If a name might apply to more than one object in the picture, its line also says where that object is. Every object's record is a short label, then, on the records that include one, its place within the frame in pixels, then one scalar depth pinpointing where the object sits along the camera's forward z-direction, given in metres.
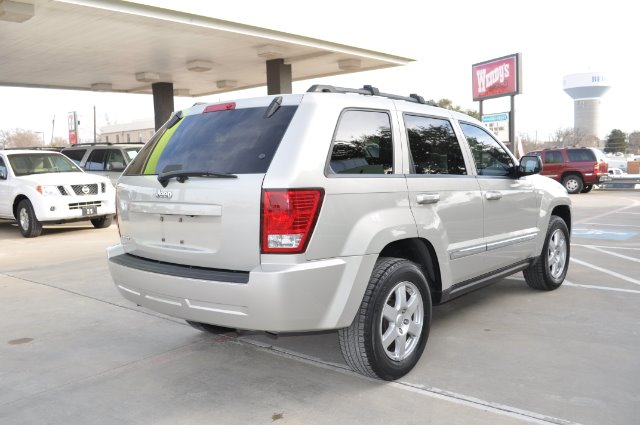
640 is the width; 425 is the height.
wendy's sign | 31.41
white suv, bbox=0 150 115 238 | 10.86
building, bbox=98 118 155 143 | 91.43
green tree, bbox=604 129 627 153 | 91.69
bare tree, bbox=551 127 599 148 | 83.72
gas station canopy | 13.22
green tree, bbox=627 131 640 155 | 90.62
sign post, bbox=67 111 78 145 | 73.25
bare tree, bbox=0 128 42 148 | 87.72
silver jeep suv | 3.08
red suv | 21.20
